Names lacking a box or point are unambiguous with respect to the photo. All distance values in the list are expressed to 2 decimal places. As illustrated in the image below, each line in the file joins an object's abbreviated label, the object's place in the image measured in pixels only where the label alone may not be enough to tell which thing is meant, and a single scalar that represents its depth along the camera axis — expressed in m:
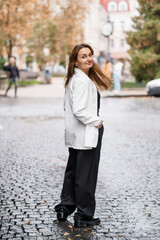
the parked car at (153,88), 22.81
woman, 4.02
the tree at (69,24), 41.02
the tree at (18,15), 33.11
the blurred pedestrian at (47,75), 42.70
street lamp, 27.85
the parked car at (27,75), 41.67
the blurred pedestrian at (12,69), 22.91
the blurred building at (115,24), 91.31
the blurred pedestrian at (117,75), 25.97
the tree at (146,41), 31.36
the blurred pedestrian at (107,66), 26.53
